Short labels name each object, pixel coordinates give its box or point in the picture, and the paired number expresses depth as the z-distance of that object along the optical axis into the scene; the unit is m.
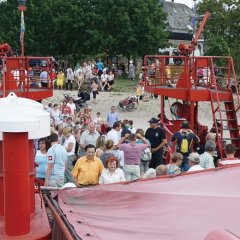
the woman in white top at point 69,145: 8.58
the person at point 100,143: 8.99
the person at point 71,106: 17.54
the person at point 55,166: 7.41
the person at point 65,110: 17.19
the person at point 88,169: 7.30
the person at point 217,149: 10.34
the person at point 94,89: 26.01
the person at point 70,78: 27.83
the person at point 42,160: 7.83
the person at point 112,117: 15.27
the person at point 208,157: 7.87
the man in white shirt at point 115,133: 10.37
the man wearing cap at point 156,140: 10.66
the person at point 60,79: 28.75
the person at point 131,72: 36.06
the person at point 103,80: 29.24
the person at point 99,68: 31.78
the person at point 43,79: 18.29
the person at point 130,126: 11.83
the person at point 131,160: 8.72
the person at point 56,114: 15.28
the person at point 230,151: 7.84
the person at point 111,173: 6.93
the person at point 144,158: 9.61
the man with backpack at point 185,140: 9.71
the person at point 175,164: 7.09
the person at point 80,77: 29.02
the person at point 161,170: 6.72
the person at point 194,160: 7.32
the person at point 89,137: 10.23
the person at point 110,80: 29.36
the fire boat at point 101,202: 3.46
